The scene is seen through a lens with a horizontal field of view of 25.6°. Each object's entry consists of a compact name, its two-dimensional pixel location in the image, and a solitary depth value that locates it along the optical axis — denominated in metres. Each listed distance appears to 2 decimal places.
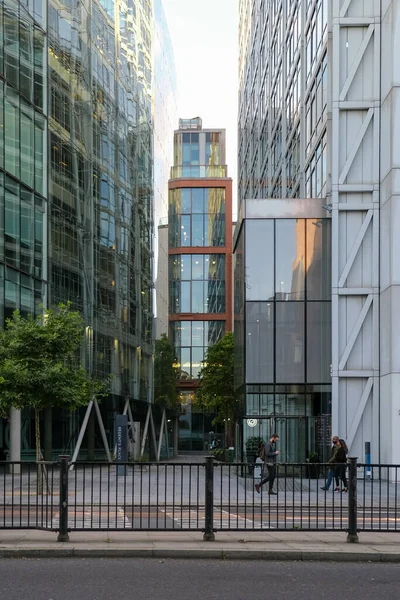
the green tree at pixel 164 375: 62.75
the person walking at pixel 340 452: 24.02
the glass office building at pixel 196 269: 86.19
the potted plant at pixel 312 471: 12.91
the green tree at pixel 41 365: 25.41
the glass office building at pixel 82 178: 36.81
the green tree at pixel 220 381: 57.91
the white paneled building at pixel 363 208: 31.31
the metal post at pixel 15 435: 35.91
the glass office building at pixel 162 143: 66.19
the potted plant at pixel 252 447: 31.67
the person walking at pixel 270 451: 24.14
